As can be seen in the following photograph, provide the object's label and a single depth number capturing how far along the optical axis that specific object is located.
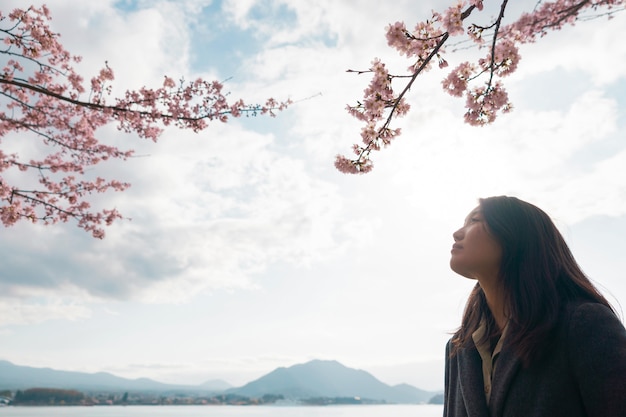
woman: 1.46
